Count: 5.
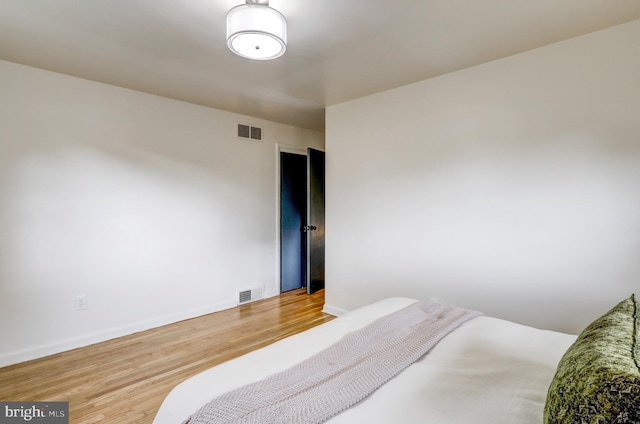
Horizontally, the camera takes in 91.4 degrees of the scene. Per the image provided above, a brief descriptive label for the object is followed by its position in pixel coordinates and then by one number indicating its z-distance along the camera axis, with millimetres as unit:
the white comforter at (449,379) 978
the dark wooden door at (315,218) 4164
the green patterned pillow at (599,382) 641
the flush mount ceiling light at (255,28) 1585
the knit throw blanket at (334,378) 954
